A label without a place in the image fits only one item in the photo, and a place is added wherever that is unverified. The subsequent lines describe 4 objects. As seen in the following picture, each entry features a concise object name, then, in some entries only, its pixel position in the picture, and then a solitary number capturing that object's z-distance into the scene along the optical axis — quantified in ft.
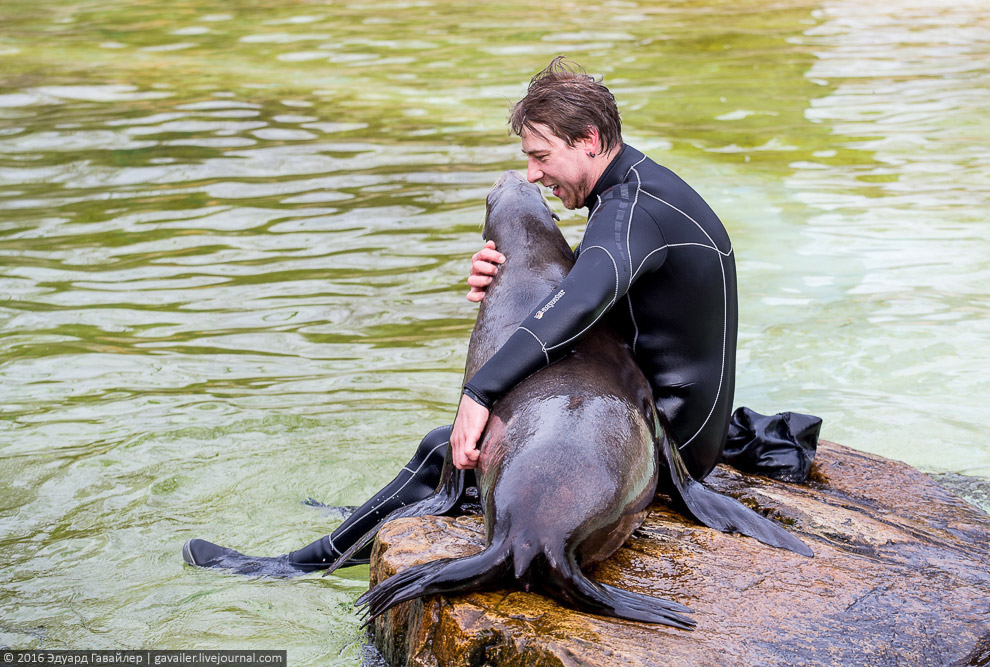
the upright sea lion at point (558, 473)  19.74
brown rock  18.83
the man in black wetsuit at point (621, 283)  22.39
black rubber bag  29.22
